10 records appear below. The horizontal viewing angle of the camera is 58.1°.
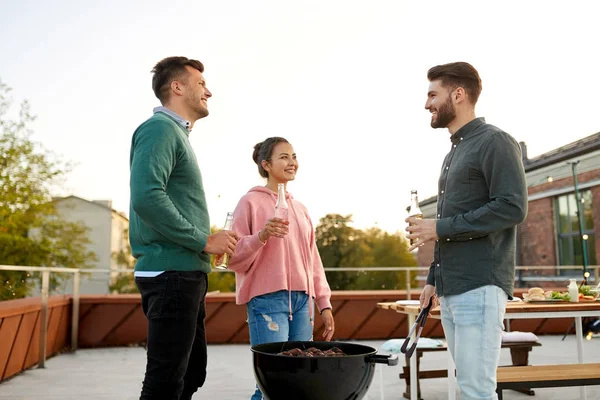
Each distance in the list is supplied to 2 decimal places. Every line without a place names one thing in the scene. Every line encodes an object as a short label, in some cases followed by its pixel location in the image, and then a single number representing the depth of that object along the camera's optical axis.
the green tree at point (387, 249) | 21.38
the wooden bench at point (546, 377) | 2.69
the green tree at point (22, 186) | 21.98
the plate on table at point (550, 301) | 3.82
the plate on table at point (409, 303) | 3.76
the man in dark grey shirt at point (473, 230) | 1.85
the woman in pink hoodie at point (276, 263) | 2.43
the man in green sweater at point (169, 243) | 1.81
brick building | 13.43
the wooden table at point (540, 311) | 3.25
